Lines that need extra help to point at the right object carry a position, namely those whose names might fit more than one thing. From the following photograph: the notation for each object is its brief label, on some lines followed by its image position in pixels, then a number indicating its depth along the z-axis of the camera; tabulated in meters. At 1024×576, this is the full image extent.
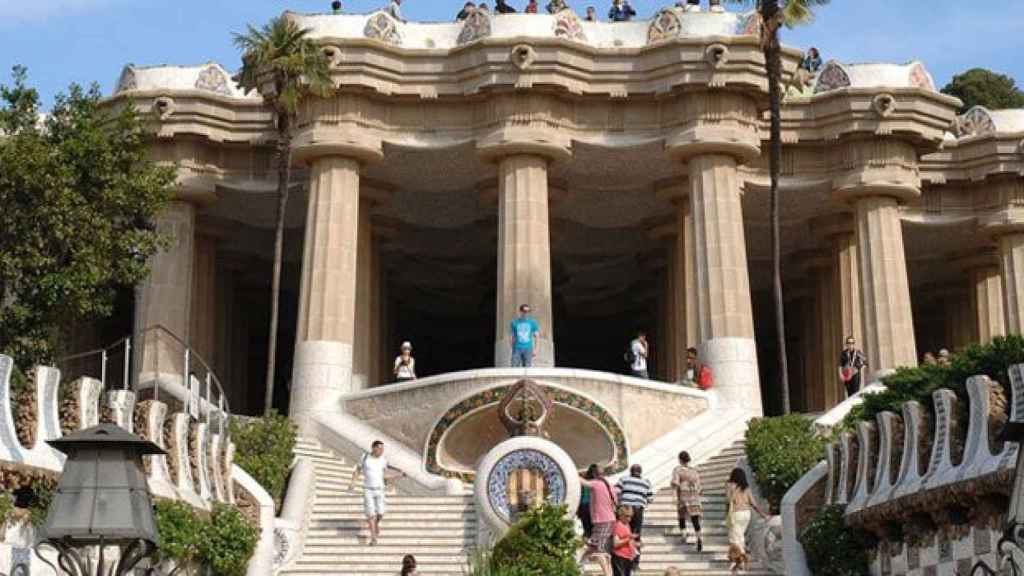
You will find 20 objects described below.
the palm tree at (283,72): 40.19
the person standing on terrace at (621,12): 48.09
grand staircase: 27.70
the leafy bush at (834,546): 25.33
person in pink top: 24.34
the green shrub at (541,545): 22.33
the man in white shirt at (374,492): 28.59
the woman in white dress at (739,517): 26.86
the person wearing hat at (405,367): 39.84
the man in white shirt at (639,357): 41.06
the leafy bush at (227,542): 25.42
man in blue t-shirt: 38.03
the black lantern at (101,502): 12.45
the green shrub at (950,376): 23.39
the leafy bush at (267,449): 30.77
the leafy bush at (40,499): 20.58
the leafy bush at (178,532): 23.97
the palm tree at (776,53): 39.91
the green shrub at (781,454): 30.02
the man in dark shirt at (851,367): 40.66
